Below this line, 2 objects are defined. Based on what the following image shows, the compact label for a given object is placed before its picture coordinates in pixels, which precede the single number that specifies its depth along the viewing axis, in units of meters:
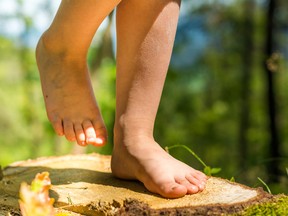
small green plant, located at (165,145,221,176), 1.89
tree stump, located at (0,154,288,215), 1.39
